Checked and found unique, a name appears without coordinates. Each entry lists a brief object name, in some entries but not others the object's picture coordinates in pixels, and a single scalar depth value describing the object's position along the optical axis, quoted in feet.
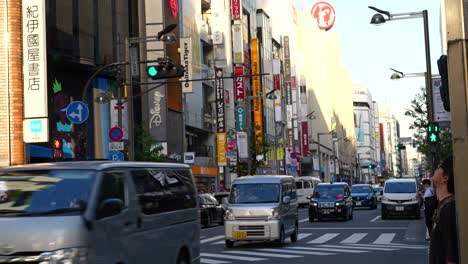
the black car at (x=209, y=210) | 104.68
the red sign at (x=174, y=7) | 159.79
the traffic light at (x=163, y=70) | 67.46
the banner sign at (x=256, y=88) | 250.98
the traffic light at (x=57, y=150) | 78.07
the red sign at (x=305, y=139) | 349.08
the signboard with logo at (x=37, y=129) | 94.94
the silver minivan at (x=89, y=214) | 25.13
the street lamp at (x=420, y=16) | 76.28
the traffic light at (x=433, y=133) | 76.07
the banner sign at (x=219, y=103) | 193.23
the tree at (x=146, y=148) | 115.38
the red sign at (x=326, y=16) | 355.56
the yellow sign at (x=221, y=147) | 192.13
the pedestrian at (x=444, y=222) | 16.34
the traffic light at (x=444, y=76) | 17.47
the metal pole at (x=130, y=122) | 83.56
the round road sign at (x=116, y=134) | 84.79
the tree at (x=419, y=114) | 148.77
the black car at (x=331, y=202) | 112.88
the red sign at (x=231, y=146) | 170.50
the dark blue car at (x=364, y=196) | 167.22
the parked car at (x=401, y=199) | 112.78
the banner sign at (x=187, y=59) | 157.28
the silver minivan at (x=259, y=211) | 67.97
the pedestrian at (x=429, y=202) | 62.26
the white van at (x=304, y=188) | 203.41
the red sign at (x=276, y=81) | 288.61
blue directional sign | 76.95
